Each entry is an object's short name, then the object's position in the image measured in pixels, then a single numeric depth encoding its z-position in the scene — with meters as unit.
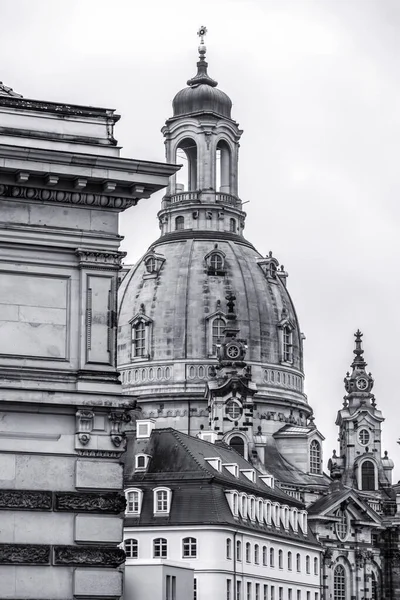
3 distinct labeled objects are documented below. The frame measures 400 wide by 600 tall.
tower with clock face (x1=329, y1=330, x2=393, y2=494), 153.50
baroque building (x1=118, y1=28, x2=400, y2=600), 137.12
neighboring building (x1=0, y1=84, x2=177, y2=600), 34.12
